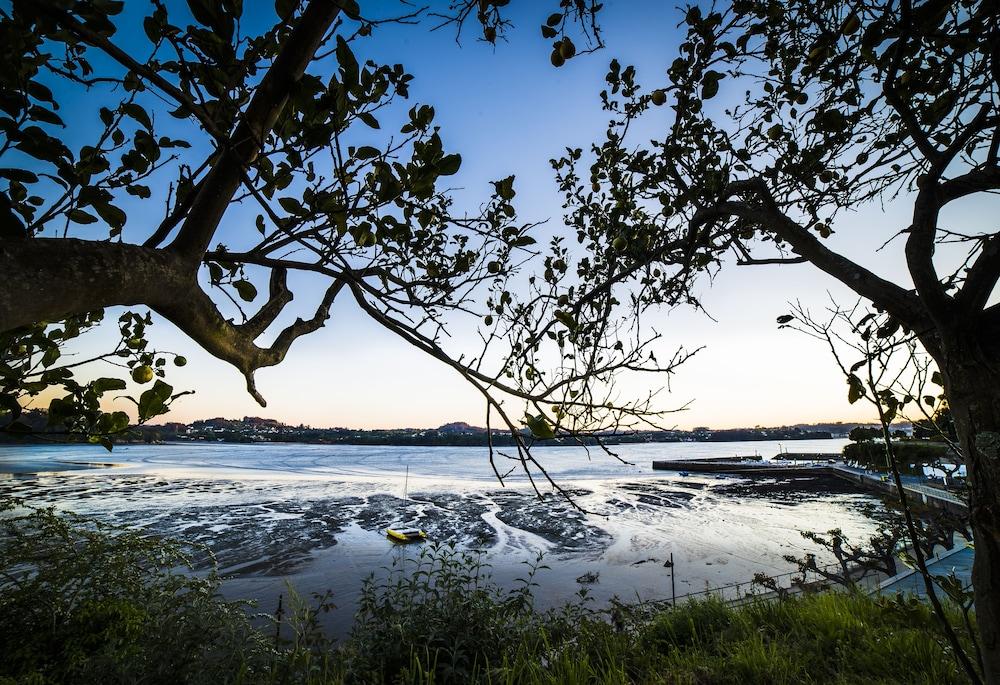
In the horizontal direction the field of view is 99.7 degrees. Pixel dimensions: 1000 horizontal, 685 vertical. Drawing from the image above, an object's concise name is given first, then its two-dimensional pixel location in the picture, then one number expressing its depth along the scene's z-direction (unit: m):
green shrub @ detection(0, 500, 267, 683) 3.04
